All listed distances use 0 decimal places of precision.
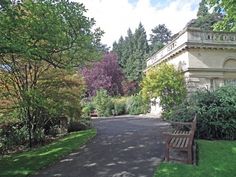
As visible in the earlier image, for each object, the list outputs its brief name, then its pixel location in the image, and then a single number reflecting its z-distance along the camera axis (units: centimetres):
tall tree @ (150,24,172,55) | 5081
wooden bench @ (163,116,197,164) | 493
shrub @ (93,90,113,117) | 1992
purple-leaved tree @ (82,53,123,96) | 2726
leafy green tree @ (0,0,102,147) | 480
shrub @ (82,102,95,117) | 1798
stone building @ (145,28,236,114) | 1288
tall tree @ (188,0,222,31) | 2749
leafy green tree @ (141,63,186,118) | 1236
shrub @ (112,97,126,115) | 2018
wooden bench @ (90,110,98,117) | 2063
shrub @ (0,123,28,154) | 866
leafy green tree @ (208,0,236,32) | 854
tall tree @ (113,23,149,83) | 3190
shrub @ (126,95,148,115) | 1853
